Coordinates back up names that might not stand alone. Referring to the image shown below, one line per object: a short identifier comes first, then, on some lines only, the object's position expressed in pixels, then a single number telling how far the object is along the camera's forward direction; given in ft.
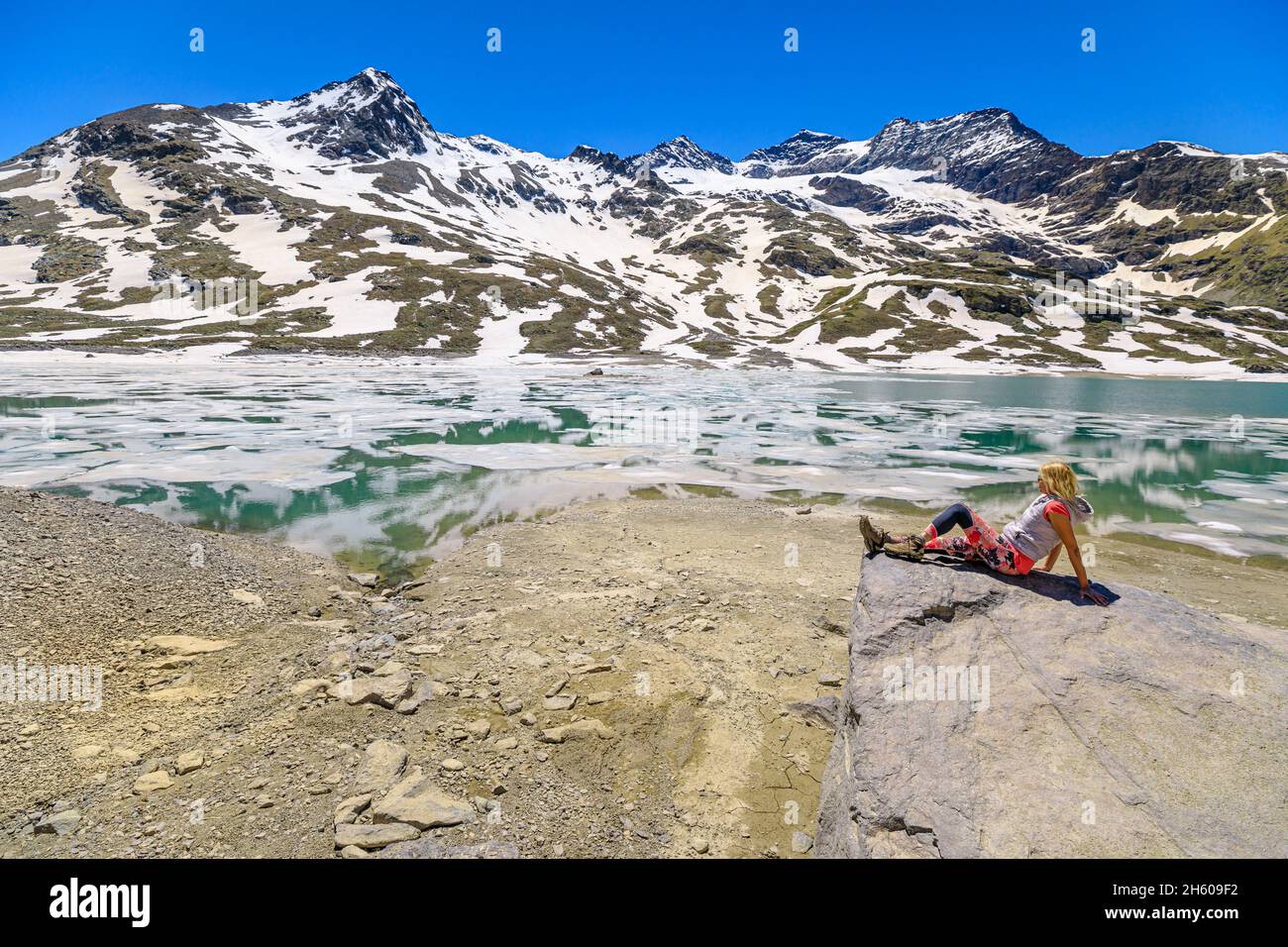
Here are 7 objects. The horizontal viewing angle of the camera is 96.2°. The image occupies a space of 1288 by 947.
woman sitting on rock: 21.27
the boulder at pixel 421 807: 16.70
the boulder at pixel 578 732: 21.13
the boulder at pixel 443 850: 15.33
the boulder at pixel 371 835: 15.70
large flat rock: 12.00
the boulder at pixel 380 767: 18.15
